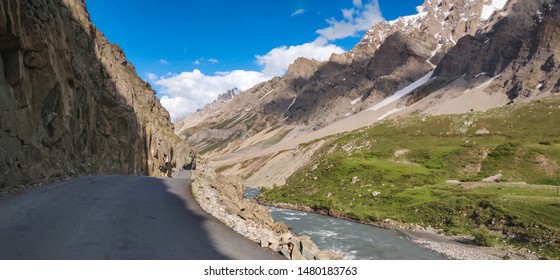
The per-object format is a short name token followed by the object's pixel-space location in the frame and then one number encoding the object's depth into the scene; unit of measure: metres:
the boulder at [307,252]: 15.77
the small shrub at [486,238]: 46.50
